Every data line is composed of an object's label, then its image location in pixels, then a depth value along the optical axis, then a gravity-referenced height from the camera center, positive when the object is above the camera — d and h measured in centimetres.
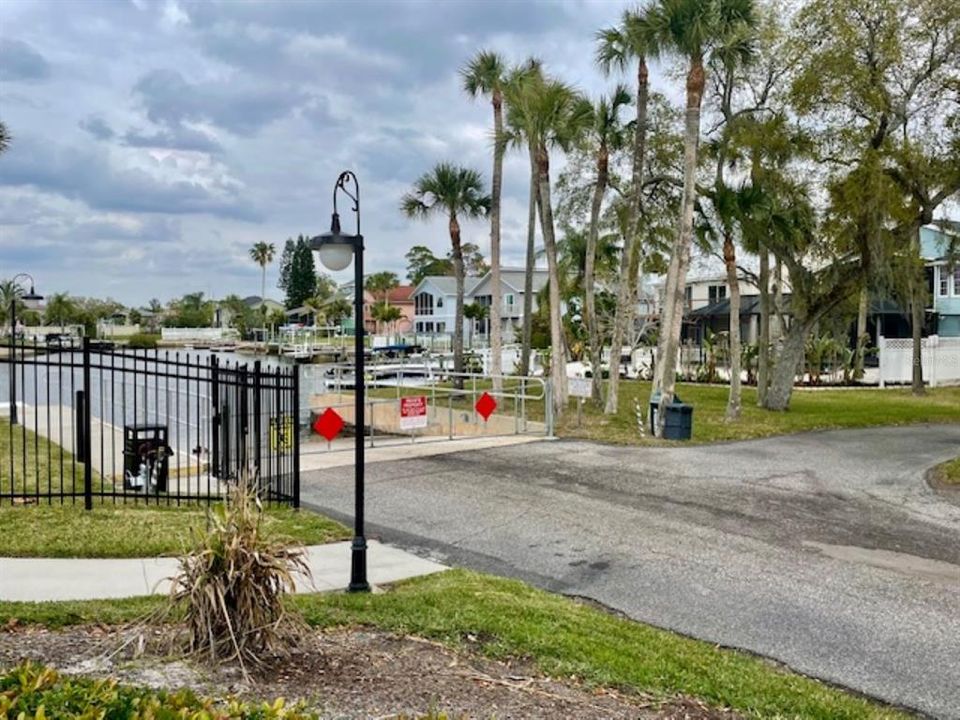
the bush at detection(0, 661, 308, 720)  300 -134
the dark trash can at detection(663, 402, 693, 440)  1697 -142
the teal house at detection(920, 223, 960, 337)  3753 +296
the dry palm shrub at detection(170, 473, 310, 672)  425 -126
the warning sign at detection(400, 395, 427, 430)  1592 -114
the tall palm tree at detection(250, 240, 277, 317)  10719 +1309
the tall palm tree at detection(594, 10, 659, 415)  1767 +621
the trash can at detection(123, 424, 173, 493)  1057 -138
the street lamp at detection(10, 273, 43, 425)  842 +81
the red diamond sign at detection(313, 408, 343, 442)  1393 -120
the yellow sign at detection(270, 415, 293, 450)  1025 -101
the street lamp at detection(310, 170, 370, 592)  623 +27
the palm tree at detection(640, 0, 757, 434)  1636 +625
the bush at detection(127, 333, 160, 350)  5381 +102
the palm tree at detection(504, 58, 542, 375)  1927 +535
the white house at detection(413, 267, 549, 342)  6344 +453
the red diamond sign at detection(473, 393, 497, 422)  1658 -106
